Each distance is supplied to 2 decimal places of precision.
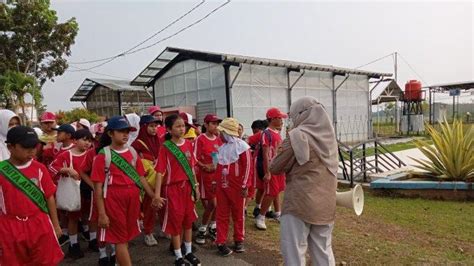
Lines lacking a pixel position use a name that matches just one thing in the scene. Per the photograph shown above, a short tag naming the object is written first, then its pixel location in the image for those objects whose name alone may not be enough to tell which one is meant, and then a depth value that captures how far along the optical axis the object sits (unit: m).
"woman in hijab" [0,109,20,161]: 3.42
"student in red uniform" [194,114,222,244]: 4.86
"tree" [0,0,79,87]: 19.73
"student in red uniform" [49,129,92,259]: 4.20
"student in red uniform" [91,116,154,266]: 3.21
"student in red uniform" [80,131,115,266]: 3.69
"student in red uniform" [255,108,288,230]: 5.12
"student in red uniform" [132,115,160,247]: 4.66
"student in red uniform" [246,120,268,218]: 5.75
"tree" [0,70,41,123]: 20.30
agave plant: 6.91
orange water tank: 25.48
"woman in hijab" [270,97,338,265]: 2.78
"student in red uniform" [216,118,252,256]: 4.19
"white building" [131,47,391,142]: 15.43
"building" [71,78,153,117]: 23.52
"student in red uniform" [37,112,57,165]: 4.92
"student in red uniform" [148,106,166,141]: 5.01
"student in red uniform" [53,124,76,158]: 4.49
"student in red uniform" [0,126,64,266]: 2.65
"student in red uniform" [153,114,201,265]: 3.74
